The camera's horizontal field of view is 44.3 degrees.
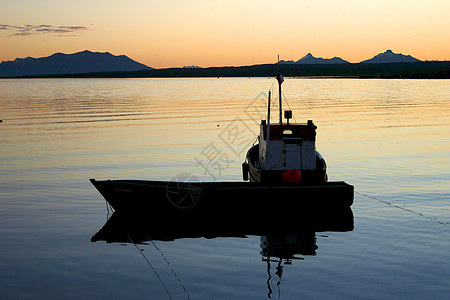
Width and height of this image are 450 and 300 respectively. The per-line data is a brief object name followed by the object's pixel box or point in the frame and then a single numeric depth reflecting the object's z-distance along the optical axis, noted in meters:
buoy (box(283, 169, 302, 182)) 24.69
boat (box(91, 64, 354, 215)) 22.67
